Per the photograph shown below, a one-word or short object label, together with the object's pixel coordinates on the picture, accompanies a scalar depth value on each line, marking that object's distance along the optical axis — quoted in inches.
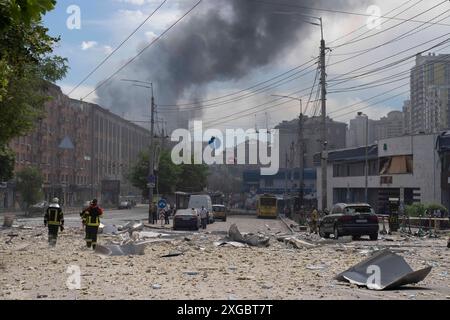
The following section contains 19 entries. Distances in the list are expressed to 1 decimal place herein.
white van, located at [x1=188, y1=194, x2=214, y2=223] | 1882.4
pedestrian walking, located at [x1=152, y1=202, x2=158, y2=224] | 1679.4
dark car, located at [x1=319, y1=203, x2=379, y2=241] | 1048.8
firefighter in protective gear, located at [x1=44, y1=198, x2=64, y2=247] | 817.5
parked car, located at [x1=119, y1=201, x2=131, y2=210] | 3431.4
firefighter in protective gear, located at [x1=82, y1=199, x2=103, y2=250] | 776.9
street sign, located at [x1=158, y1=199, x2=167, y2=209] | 1563.7
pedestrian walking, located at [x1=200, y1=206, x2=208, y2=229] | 1595.5
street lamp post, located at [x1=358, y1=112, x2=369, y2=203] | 2162.2
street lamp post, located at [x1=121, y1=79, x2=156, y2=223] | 1656.0
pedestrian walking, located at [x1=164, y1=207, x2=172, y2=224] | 1658.3
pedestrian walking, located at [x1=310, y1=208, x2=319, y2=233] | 1320.1
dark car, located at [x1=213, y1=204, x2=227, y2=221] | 2169.0
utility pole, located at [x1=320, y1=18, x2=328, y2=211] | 1318.9
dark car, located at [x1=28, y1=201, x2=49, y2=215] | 2425.0
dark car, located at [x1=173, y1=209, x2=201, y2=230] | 1417.3
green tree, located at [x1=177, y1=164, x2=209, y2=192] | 3206.2
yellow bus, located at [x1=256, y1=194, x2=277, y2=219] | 2576.3
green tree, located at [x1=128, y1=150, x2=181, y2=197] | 2770.7
